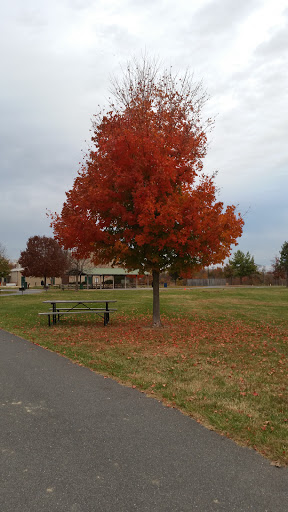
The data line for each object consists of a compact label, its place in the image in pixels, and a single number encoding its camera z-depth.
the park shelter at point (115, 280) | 54.09
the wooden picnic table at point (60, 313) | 12.44
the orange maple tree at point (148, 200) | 9.88
